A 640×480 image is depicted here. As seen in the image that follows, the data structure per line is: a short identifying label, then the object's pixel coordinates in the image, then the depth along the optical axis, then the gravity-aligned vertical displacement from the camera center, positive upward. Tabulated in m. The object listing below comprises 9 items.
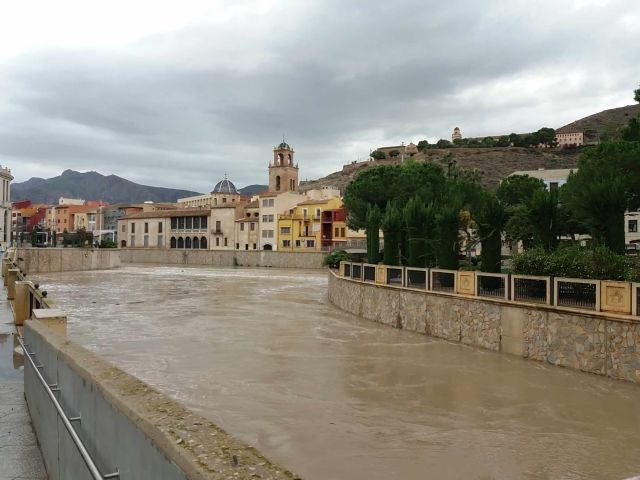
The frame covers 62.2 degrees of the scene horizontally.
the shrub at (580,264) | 15.88 -0.75
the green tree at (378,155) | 156.50 +25.29
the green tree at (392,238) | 28.08 +0.14
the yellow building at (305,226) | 75.62 +2.10
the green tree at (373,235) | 31.53 +0.33
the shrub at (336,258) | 49.06 -1.67
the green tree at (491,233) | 21.23 +0.31
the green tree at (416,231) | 26.00 +0.48
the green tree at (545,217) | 19.72 +0.90
